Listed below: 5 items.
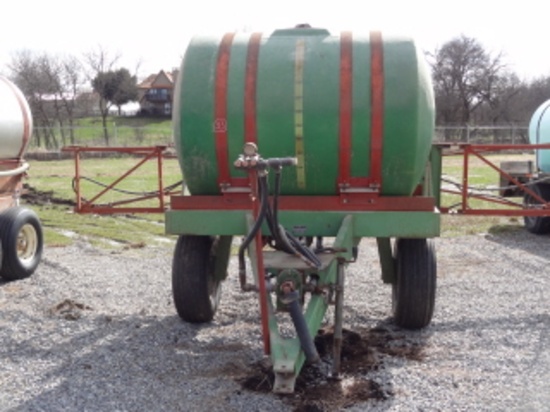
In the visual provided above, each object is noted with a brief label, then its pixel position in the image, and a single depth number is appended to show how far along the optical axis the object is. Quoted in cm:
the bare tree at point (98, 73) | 5812
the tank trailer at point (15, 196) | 830
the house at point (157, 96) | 6994
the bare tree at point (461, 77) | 5484
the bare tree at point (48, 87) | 5084
